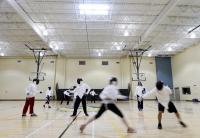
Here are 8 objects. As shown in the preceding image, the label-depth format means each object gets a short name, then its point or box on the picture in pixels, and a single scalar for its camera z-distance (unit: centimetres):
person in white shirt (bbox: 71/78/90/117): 941
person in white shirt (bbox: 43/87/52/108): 1631
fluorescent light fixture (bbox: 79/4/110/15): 1392
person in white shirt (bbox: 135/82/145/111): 1272
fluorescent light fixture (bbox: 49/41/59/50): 2292
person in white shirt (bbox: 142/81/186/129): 630
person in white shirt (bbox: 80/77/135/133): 490
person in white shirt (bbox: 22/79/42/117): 970
